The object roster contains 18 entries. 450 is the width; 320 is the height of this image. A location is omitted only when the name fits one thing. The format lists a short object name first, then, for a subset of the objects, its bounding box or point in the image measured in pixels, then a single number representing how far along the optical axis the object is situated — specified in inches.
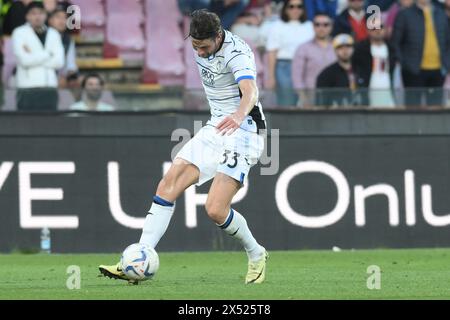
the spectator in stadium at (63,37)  671.8
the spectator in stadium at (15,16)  668.7
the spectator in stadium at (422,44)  685.3
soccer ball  414.9
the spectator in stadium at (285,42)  685.3
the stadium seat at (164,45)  700.0
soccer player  423.5
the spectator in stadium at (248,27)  700.7
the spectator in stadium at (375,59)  681.0
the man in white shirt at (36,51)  657.0
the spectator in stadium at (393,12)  690.8
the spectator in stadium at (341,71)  668.7
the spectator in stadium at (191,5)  702.5
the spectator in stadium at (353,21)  689.6
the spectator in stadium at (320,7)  700.7
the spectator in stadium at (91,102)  631.5
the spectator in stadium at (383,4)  713.0
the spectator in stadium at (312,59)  671.8
